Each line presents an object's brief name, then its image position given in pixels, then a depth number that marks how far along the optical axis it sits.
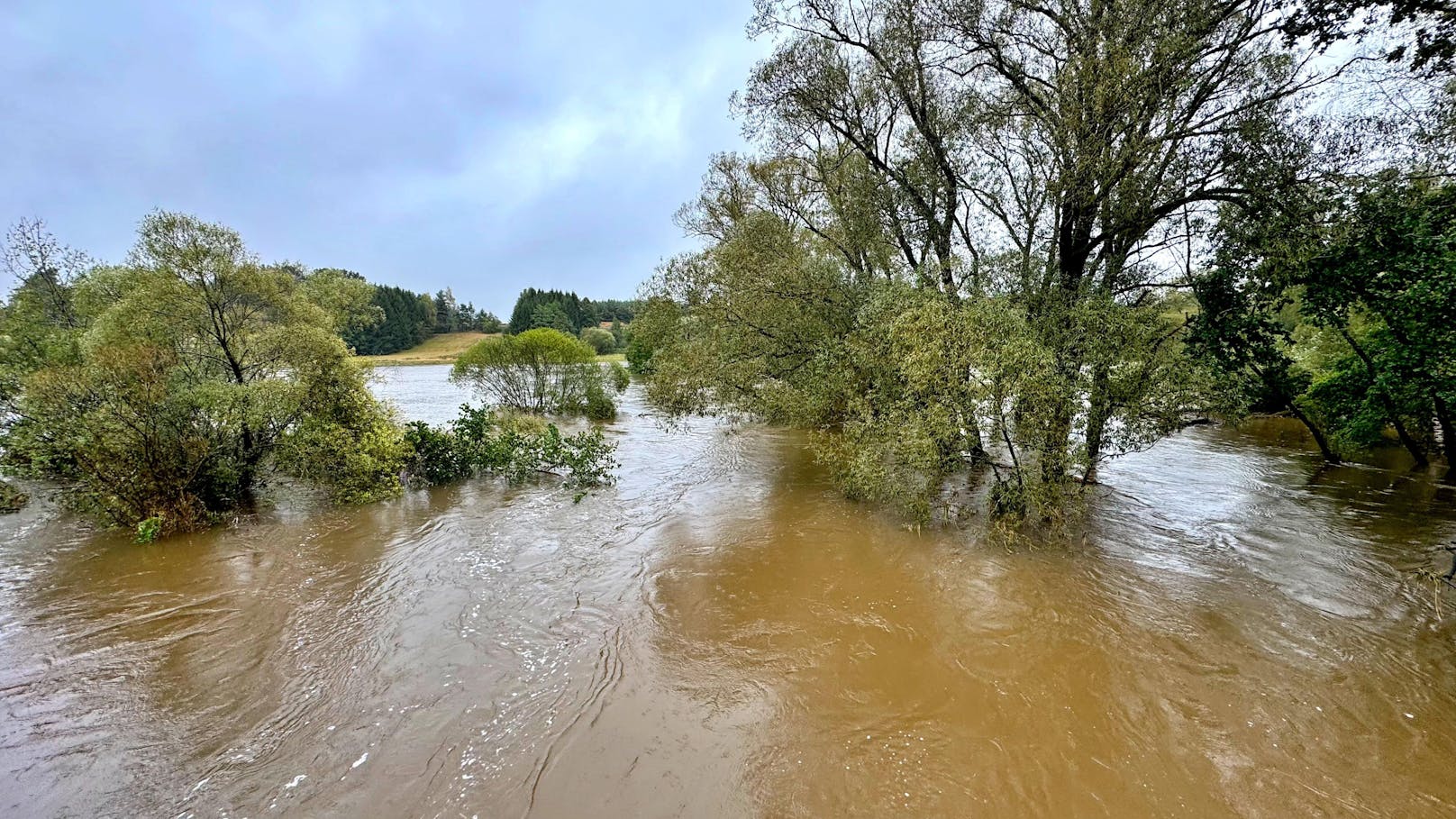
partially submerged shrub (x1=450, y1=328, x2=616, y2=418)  22.83
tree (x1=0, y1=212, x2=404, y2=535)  9.15
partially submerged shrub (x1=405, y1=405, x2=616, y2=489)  13.68
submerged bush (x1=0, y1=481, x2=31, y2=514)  11.05
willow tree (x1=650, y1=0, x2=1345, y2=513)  8.44
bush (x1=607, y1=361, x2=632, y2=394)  25.70
